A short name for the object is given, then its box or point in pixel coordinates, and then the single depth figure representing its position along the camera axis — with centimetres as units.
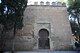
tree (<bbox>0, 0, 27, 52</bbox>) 427
